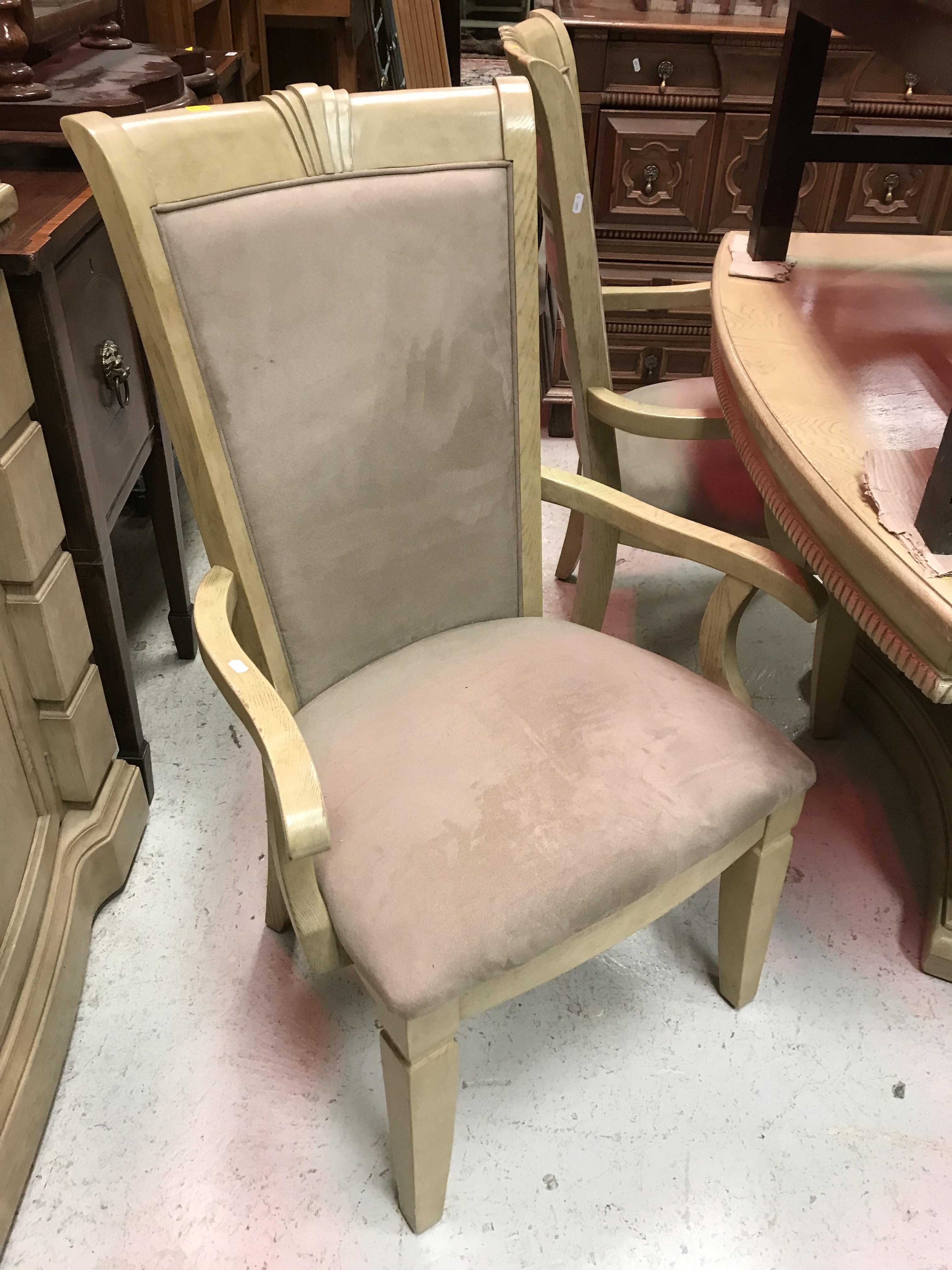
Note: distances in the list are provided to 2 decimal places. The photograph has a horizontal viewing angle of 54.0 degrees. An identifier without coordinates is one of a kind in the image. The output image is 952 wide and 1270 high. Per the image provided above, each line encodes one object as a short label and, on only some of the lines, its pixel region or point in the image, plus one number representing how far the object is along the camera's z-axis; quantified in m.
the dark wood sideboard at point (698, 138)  2.09
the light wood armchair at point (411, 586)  0.88
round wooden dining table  0.88
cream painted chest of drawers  1.08
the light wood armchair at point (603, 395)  1.37
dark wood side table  1.09
